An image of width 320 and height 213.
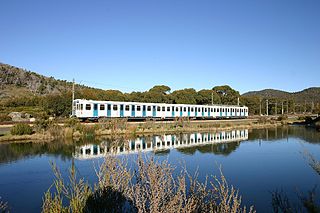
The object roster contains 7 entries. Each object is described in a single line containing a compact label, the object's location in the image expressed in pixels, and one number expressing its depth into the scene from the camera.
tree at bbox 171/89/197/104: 56.04
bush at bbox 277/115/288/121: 47.80
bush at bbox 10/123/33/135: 21.20
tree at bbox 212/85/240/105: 68.26
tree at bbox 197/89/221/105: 62.50
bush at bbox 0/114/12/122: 29.01
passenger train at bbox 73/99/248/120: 26.16
